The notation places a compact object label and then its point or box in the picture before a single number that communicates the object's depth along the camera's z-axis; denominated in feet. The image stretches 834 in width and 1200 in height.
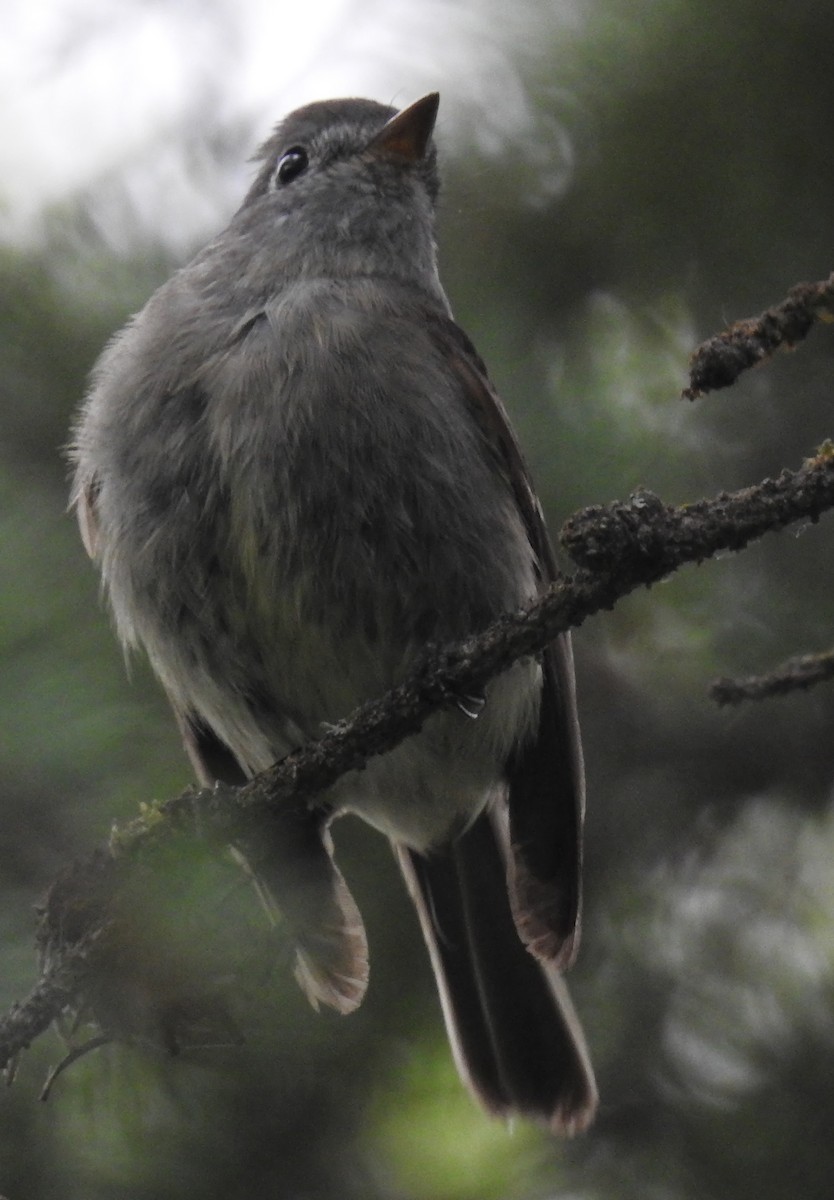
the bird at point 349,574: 8.44
